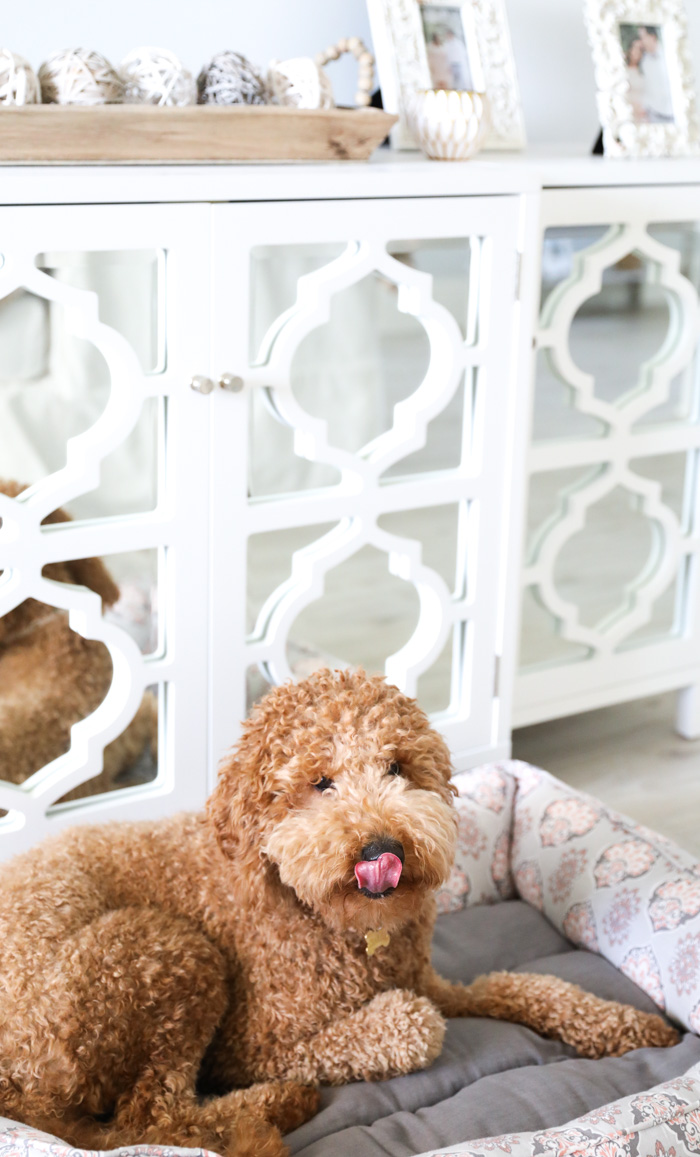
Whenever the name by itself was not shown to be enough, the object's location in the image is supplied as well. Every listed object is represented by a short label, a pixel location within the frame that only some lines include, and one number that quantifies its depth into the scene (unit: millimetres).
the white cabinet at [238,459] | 1259
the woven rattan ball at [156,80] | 1336
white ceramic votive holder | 1542
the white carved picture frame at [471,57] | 1665
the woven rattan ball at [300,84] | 1432
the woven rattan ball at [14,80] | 1236
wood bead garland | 1631
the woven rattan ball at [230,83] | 1410
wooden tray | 1221
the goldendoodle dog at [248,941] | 898
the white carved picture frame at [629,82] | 1780
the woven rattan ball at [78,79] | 1292
